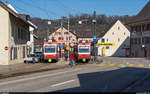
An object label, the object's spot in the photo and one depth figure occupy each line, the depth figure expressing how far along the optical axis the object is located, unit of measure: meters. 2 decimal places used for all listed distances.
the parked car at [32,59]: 39.61
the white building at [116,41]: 83.88
